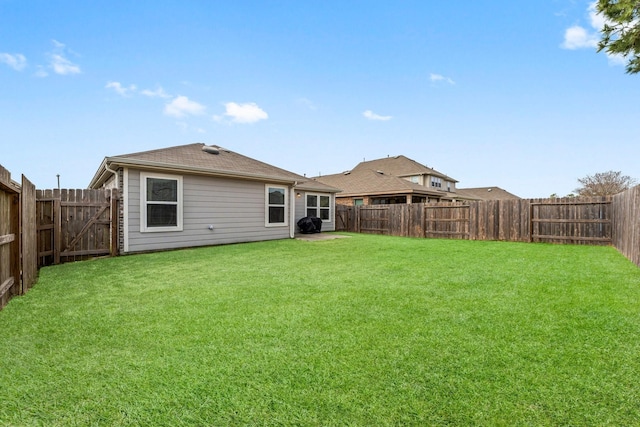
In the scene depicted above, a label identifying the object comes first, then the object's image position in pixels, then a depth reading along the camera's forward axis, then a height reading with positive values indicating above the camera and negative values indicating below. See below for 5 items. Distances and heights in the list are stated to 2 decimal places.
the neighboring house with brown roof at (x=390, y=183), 19.72 +2.56
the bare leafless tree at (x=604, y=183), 23.28 +2.69
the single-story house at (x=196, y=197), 7.67 +0.60
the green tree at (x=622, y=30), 6.03 +3.92
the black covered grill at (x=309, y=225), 13.07 -0.37
